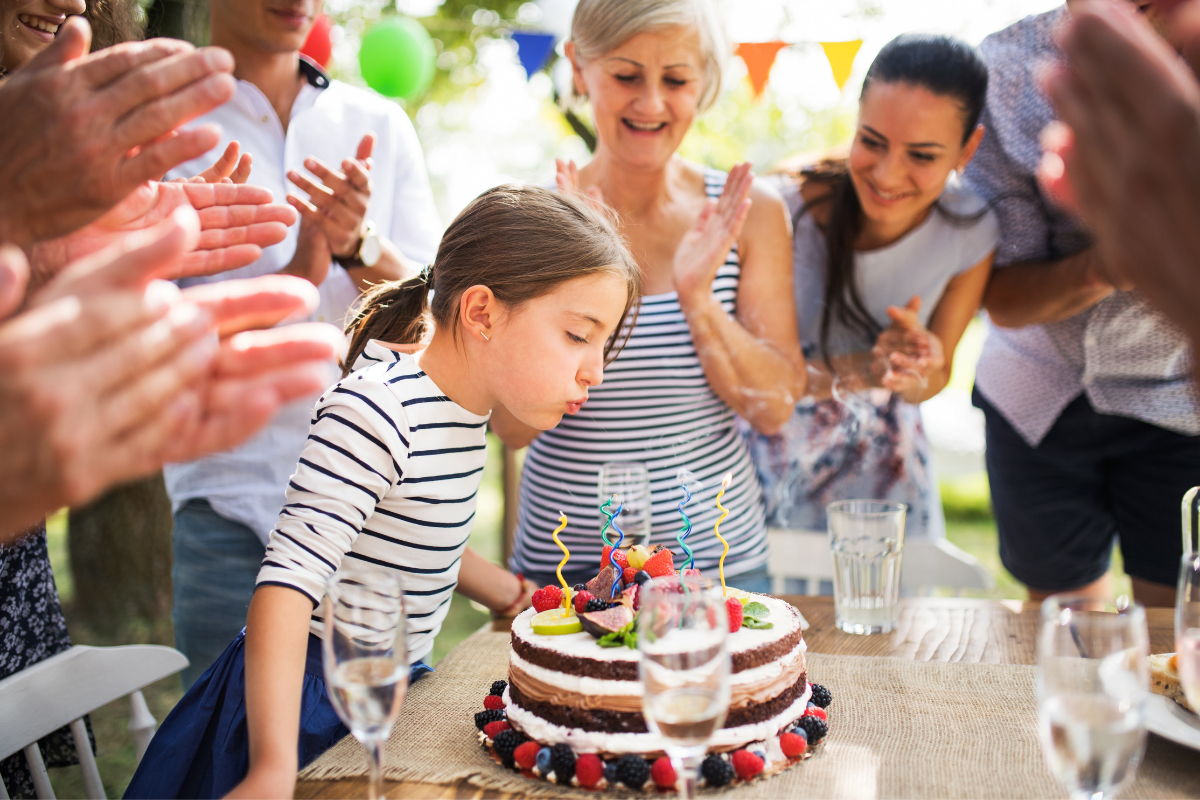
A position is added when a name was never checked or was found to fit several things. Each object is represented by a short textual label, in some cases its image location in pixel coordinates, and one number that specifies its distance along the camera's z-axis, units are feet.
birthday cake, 4.08
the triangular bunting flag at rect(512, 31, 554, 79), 13.23
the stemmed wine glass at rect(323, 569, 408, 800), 3.41
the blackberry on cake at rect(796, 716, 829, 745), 4.39
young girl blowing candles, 4.40
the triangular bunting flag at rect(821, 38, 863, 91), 11.13
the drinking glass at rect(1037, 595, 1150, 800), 2.93
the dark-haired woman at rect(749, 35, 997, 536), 7.73
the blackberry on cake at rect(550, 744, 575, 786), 4.09
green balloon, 14.88
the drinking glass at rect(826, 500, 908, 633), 5.99
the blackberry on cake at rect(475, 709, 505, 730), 4.58
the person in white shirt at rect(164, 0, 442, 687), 6.98
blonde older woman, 7.32
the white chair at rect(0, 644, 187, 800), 5.02
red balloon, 14.73
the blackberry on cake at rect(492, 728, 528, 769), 4.24
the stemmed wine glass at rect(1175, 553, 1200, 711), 4.05
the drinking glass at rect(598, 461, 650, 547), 6.20
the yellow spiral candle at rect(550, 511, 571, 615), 4.79
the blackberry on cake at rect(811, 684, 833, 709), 4.75
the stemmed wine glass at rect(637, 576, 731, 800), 3.26
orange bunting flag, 11.80
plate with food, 4.16
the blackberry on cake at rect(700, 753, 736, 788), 3.97
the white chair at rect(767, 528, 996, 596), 8.41
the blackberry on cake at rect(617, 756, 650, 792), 3.95
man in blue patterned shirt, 8.30
